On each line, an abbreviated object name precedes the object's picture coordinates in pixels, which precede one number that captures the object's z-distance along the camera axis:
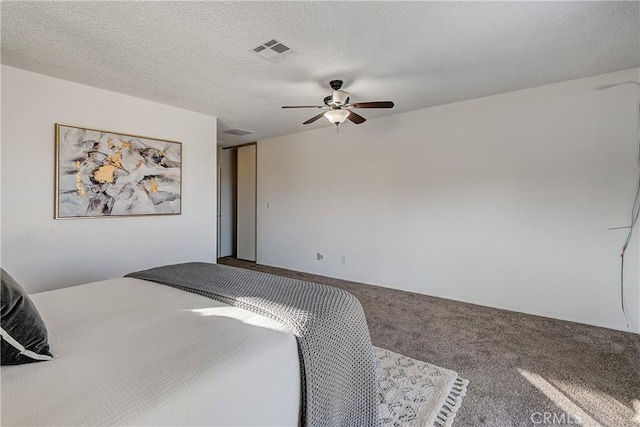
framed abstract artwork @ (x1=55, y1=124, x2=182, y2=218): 2.94
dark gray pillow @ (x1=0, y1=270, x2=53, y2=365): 0.99
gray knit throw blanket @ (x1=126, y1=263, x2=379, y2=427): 1.23
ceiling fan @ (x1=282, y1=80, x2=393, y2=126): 2.87
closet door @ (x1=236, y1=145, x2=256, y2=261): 5.91
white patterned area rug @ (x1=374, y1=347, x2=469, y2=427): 1.64
